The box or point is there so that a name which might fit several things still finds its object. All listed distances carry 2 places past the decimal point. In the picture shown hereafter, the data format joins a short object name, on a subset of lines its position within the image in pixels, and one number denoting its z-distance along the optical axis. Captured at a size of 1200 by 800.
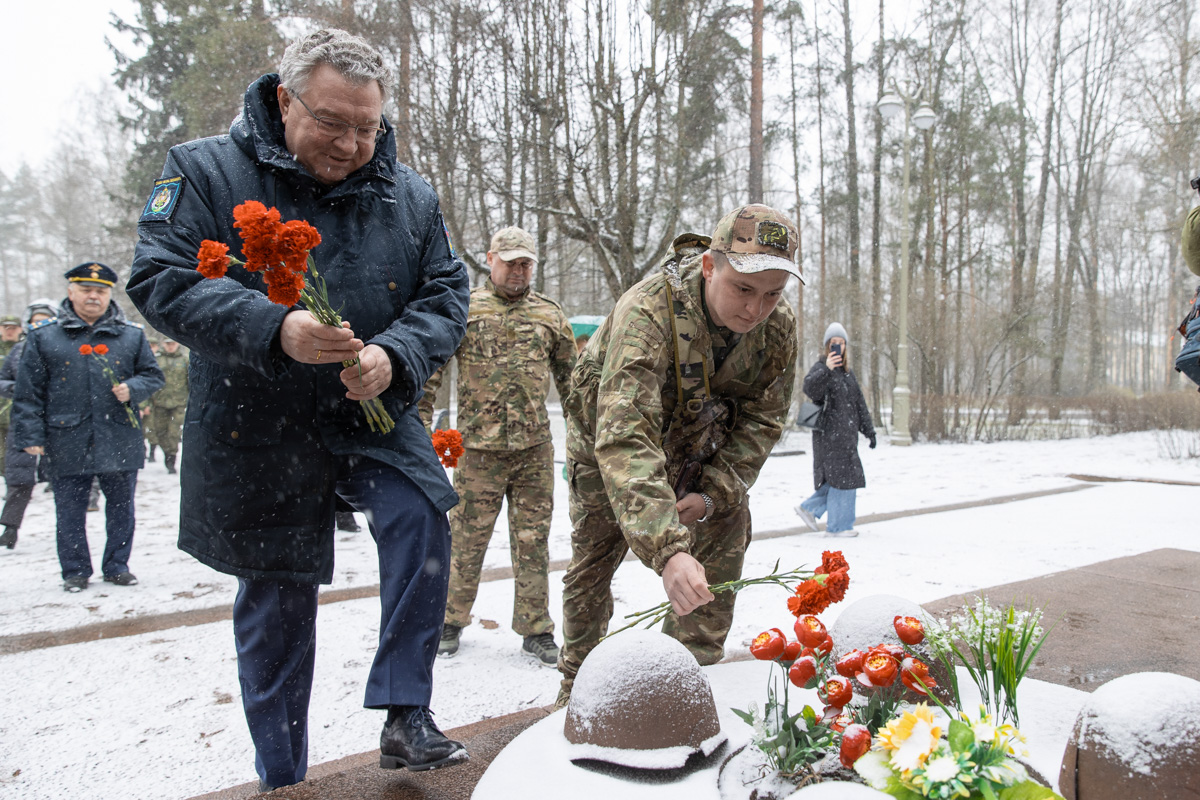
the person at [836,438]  6.60
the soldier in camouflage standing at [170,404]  10.95
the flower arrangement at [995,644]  1.59
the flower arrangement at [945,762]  1.18
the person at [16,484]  5.98
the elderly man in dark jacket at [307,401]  1.97
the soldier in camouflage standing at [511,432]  3.91
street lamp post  15.22
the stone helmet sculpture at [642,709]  1.68
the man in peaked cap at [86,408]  5.12
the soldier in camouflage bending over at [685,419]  2.08
